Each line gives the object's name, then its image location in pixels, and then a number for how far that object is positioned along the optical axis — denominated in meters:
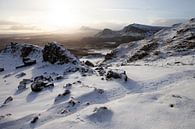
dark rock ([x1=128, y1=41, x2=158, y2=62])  22.77
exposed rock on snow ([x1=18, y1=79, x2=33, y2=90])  14.47
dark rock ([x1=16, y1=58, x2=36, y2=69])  21.96
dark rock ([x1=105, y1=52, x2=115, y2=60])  28.16
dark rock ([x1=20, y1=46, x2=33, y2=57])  25.49
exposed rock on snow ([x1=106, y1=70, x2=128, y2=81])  13.09
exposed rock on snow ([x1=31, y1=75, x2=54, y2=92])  13.33
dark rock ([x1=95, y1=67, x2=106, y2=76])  15.02
